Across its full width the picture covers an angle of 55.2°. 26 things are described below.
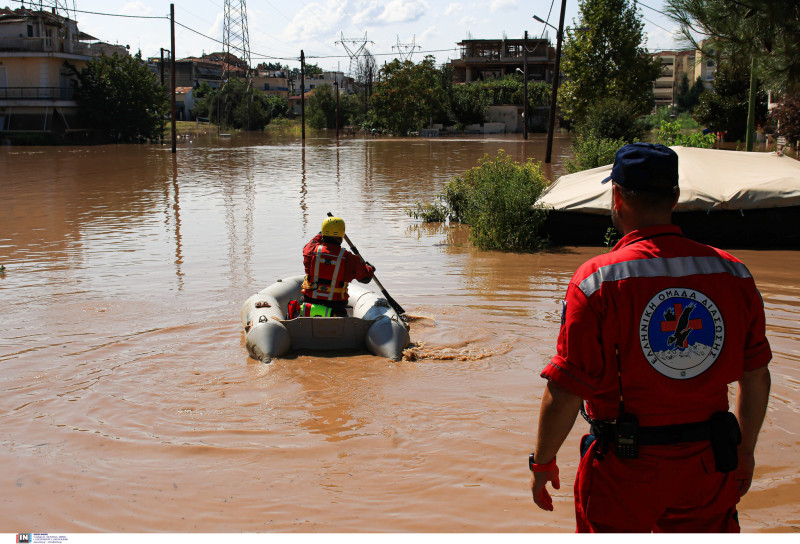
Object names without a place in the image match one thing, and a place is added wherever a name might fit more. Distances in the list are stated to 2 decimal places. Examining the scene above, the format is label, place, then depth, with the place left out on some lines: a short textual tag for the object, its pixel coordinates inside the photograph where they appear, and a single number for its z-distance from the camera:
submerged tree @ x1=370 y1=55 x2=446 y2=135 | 63.94
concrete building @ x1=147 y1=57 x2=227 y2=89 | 94.75
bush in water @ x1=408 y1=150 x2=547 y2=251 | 12.53
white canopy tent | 11.95
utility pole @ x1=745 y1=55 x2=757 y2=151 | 17.18
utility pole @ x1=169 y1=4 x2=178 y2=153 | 35.81
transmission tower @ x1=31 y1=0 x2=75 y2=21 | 47.41
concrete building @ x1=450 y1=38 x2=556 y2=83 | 76.69
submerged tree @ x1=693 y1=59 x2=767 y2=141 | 34.75
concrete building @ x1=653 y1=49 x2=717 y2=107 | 82.65
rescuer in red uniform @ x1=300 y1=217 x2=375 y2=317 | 7.35
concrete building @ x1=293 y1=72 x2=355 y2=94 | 107.38
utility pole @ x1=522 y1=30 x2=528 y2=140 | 46.66
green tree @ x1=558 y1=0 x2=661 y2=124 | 31.92
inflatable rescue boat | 6.99
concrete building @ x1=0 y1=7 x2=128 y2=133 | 46.38
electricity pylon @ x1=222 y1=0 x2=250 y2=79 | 69.88
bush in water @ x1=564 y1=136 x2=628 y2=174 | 17.72
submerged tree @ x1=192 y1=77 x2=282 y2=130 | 72.14
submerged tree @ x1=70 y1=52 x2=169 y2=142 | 48.75
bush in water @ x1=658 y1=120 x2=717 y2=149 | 21.42
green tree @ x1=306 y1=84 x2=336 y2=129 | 74.08
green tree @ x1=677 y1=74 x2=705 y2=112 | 73.76
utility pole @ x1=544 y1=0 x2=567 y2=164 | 26.77
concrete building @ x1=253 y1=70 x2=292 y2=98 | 107.06
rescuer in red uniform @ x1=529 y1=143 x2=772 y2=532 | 2.36
